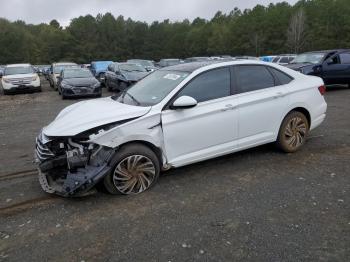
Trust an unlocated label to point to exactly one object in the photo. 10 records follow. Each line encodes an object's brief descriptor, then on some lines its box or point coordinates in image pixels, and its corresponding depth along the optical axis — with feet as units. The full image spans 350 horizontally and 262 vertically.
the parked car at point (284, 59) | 72.90
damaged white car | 14.43
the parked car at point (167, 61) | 96.64
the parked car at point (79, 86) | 50.31
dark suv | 44.74
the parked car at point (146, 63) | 81.30
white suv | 59.62
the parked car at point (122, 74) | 52.75
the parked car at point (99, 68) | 78.57
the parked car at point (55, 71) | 67.00
